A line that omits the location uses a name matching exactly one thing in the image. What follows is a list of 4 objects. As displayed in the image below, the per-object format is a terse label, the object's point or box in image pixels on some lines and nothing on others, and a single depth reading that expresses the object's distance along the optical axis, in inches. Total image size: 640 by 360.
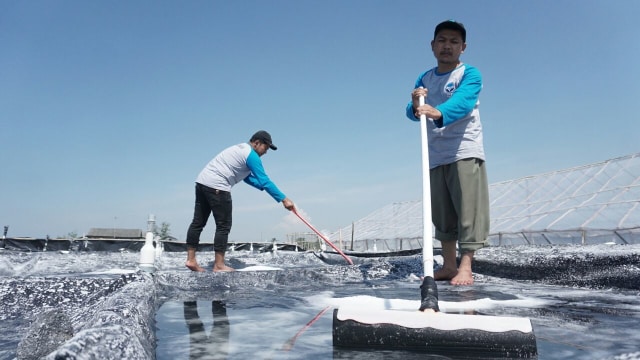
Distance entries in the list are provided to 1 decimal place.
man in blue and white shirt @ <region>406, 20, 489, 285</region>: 83.3
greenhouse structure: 365.4
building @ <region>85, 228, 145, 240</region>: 887.5
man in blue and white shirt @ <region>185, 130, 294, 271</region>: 121.3
